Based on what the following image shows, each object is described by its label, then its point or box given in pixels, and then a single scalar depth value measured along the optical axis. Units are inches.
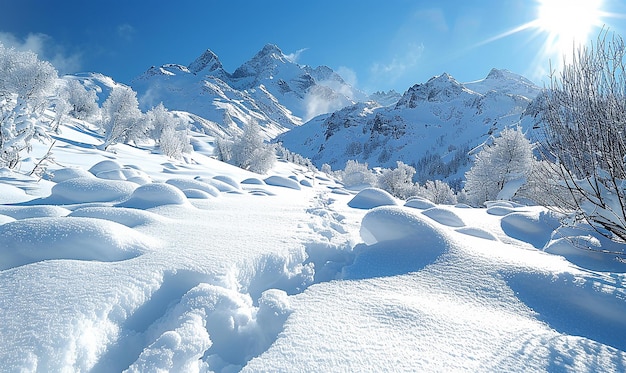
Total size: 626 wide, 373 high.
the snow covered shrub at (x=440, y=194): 1227.9
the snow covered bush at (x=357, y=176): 1488.7
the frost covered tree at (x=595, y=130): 137.1
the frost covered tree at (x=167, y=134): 1258.0
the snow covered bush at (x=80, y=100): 1699.1
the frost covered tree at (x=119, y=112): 1096.8
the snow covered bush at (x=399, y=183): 1299.2
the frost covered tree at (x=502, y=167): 821.9
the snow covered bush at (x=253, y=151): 1526.8
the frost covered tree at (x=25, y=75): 929.5
